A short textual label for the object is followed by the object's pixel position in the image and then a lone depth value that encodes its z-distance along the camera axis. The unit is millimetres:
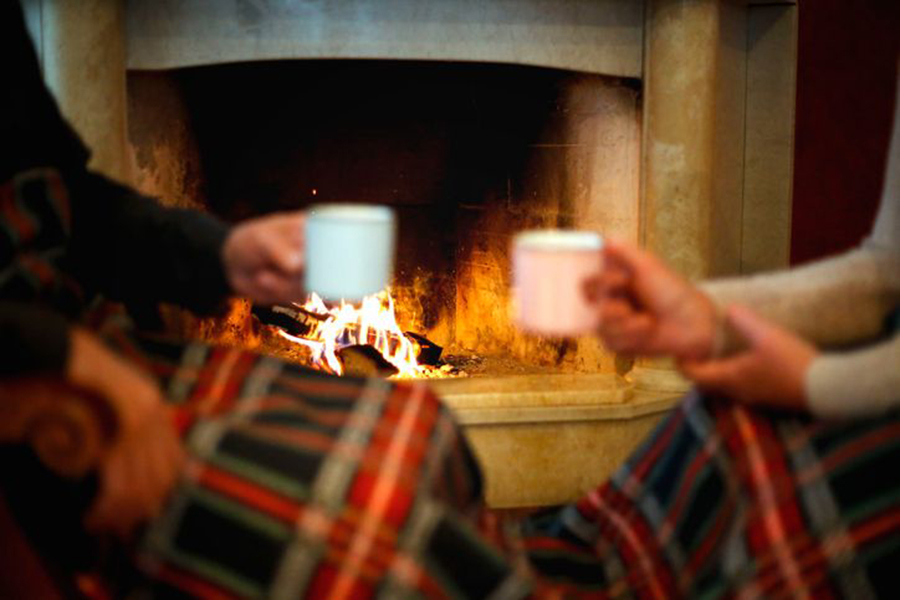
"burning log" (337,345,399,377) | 2387
